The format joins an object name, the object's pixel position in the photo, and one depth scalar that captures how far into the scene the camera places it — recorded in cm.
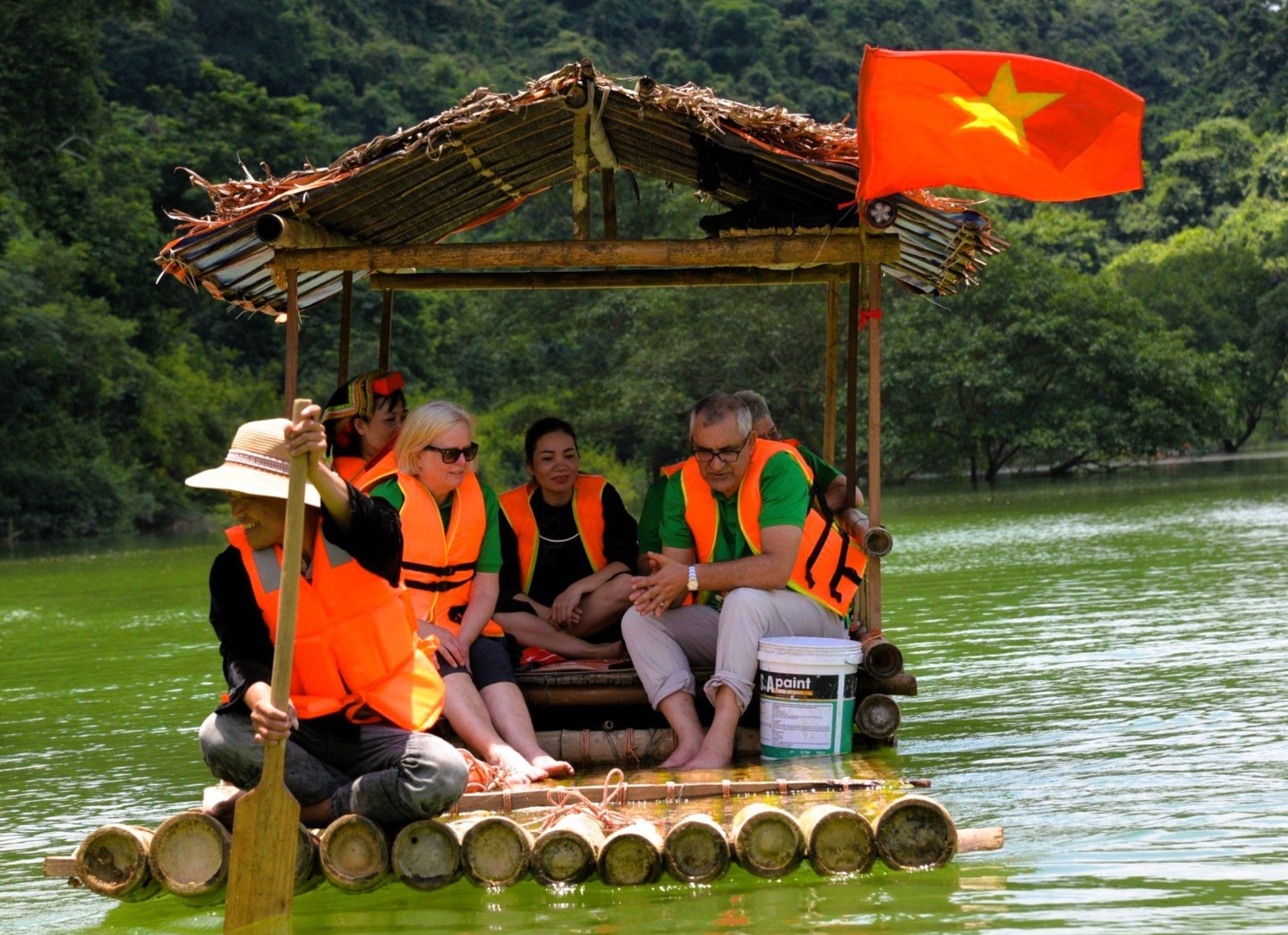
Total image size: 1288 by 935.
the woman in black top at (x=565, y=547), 687
